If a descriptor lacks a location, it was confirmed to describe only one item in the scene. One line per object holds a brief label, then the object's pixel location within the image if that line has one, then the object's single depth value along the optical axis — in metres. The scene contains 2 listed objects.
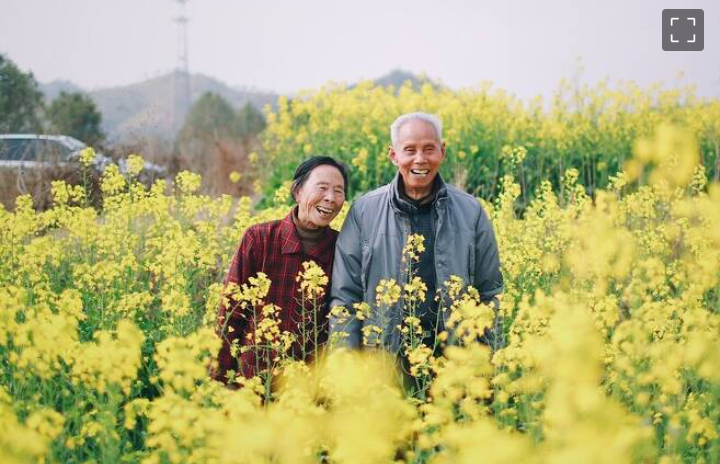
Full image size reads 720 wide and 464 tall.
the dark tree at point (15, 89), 20.42
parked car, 9.03
